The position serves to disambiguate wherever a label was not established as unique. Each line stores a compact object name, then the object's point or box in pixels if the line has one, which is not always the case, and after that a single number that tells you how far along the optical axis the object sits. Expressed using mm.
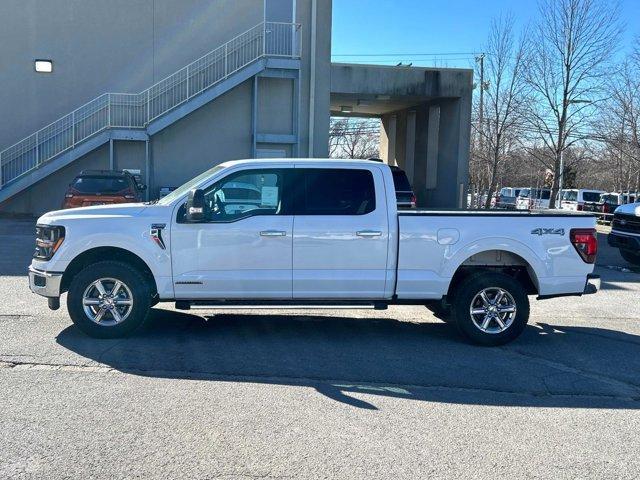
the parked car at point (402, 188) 15367
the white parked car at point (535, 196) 34091
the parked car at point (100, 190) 14055
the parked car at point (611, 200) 34156
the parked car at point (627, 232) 13086
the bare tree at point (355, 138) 57938
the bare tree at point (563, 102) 21367
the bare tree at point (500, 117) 23953
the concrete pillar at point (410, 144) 28375
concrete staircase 19328
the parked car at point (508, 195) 41469
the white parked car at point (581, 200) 35531
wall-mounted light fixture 20578
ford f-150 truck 6496
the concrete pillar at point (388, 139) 31938
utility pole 25750
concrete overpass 21781
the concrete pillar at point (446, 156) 22578
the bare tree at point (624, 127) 24516
